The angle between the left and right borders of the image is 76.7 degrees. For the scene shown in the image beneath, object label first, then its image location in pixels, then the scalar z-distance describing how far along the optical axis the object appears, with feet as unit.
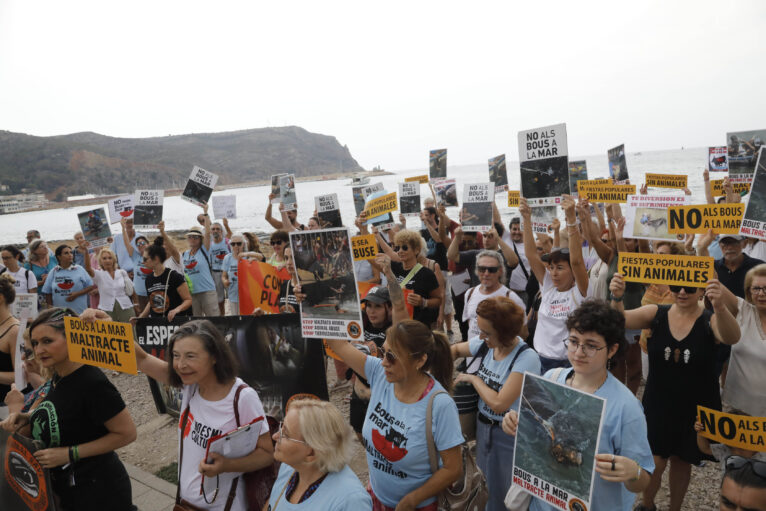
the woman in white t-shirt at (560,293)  14.30
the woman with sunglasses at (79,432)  9.58
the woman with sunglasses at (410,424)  8.67
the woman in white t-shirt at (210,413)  9.07
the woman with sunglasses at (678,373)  11.42
